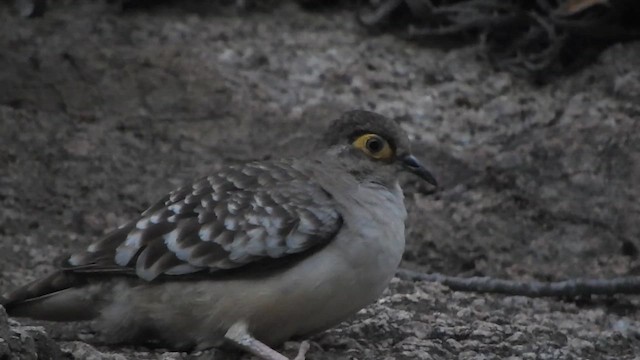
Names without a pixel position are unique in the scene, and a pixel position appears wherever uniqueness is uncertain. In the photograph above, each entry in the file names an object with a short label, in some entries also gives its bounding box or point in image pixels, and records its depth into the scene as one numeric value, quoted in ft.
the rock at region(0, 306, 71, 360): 24.11
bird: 28.89
